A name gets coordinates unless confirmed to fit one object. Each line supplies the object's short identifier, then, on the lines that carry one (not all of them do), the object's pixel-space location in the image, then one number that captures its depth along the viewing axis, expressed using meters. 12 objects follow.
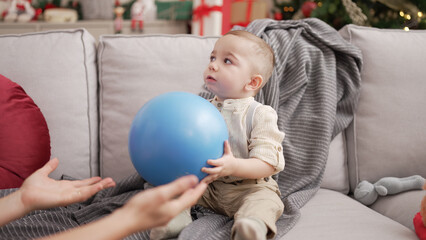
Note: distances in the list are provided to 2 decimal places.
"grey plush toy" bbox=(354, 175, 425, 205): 1.41
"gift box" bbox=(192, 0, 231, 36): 3.49
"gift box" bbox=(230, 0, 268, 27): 3.61
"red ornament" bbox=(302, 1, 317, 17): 2.73
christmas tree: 2.24
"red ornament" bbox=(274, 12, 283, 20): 3.20
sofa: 1.47
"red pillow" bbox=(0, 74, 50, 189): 1.26
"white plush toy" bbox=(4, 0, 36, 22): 3.71
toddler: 1.09
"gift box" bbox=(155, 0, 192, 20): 3.95
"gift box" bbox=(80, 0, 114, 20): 3.85
